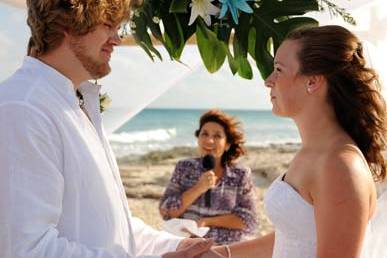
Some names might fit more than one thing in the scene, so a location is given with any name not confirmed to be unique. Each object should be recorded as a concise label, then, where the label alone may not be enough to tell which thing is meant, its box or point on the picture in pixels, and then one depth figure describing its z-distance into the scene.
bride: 2.28
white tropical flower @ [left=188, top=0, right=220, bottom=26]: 2.10
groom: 1.79
